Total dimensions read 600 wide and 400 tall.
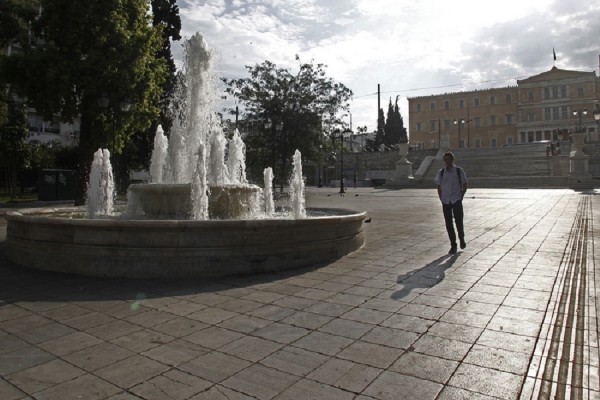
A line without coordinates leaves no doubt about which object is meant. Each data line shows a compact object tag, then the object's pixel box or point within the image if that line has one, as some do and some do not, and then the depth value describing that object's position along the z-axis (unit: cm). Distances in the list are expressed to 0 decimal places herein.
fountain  521
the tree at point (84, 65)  1560
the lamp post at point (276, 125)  2488
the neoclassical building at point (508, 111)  7438
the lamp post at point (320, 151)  2827
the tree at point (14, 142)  2336
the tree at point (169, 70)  2987
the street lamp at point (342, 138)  2860
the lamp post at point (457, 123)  8296
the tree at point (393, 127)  8161
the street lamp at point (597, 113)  2312
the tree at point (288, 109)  2697
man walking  708
